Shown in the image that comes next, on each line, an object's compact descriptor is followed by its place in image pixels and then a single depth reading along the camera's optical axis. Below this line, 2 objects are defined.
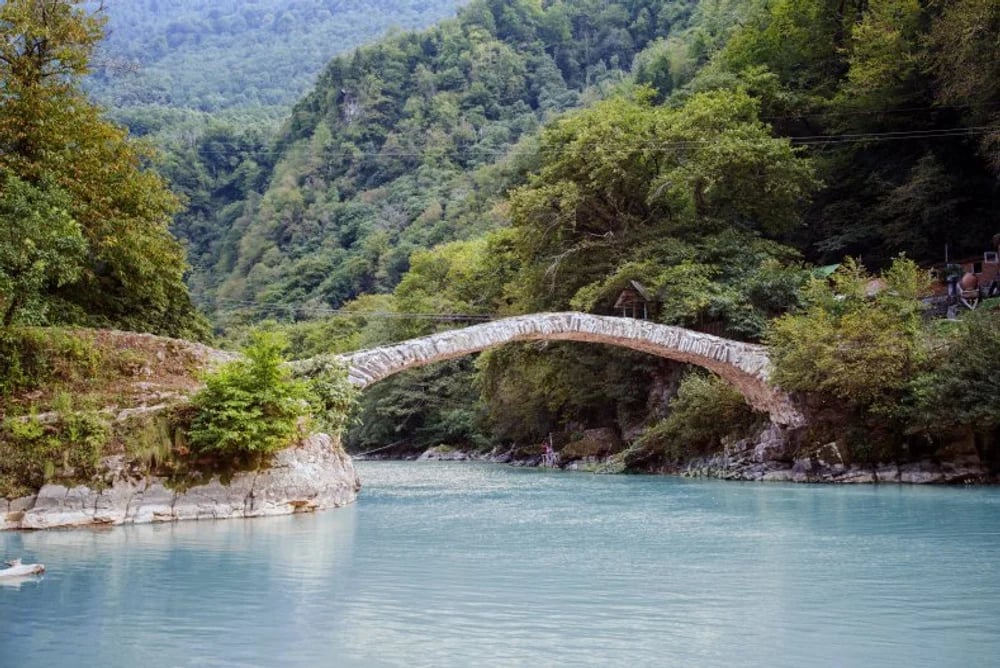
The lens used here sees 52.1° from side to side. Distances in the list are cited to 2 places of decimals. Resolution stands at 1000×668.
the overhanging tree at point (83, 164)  19.31
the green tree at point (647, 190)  30.70
